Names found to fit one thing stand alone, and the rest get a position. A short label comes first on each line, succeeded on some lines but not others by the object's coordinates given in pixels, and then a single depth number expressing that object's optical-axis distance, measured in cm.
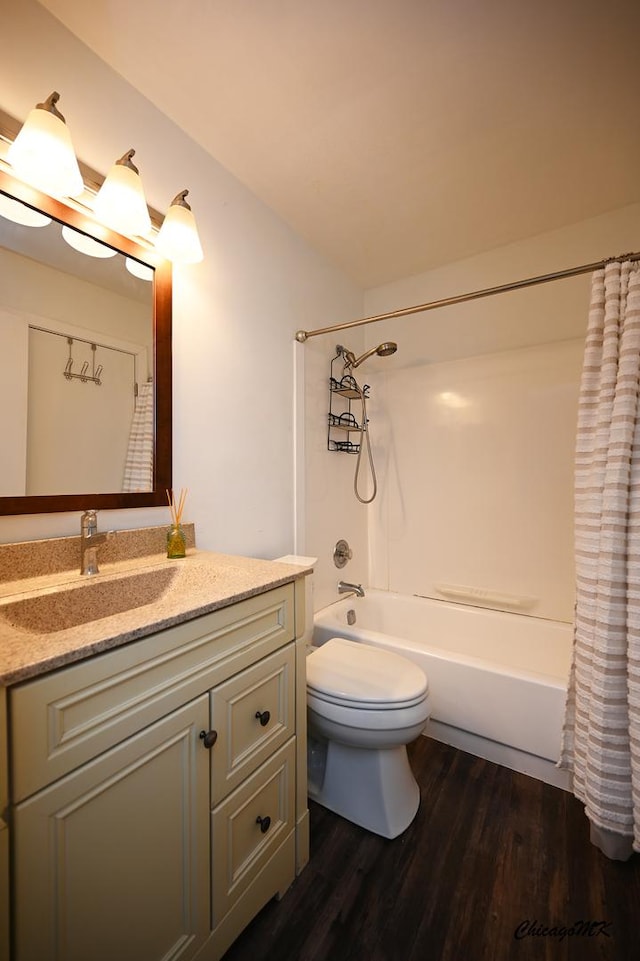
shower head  196
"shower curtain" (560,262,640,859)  116
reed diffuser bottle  123
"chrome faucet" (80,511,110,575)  103
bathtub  144
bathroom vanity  55
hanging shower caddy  221
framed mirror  97
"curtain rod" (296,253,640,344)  132
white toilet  121
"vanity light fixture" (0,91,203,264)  91
